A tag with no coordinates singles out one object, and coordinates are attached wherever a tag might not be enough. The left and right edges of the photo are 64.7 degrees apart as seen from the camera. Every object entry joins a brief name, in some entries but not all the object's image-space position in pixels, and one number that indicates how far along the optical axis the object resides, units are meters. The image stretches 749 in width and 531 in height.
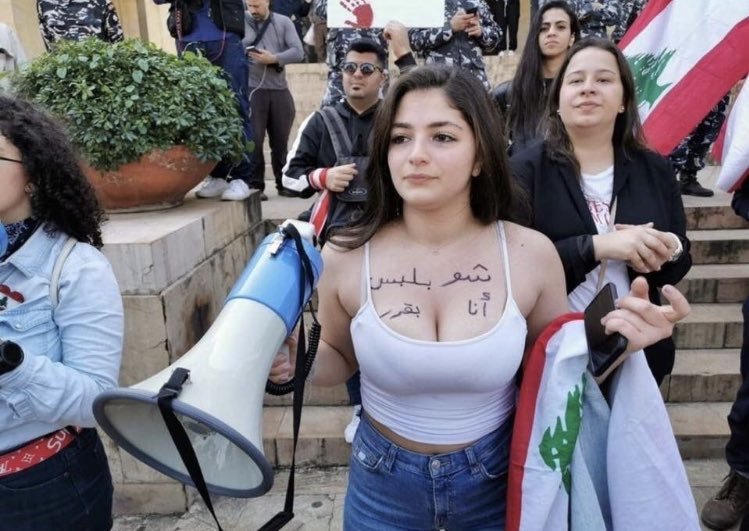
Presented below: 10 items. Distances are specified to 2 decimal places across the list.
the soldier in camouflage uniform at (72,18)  4.03
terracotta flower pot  3.11
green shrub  2.91
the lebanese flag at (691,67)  2.83
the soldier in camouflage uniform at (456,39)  4.39
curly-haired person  1.51
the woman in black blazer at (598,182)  1.97
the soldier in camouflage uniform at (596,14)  4.52
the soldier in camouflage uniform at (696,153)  5.25
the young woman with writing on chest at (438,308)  1.44
